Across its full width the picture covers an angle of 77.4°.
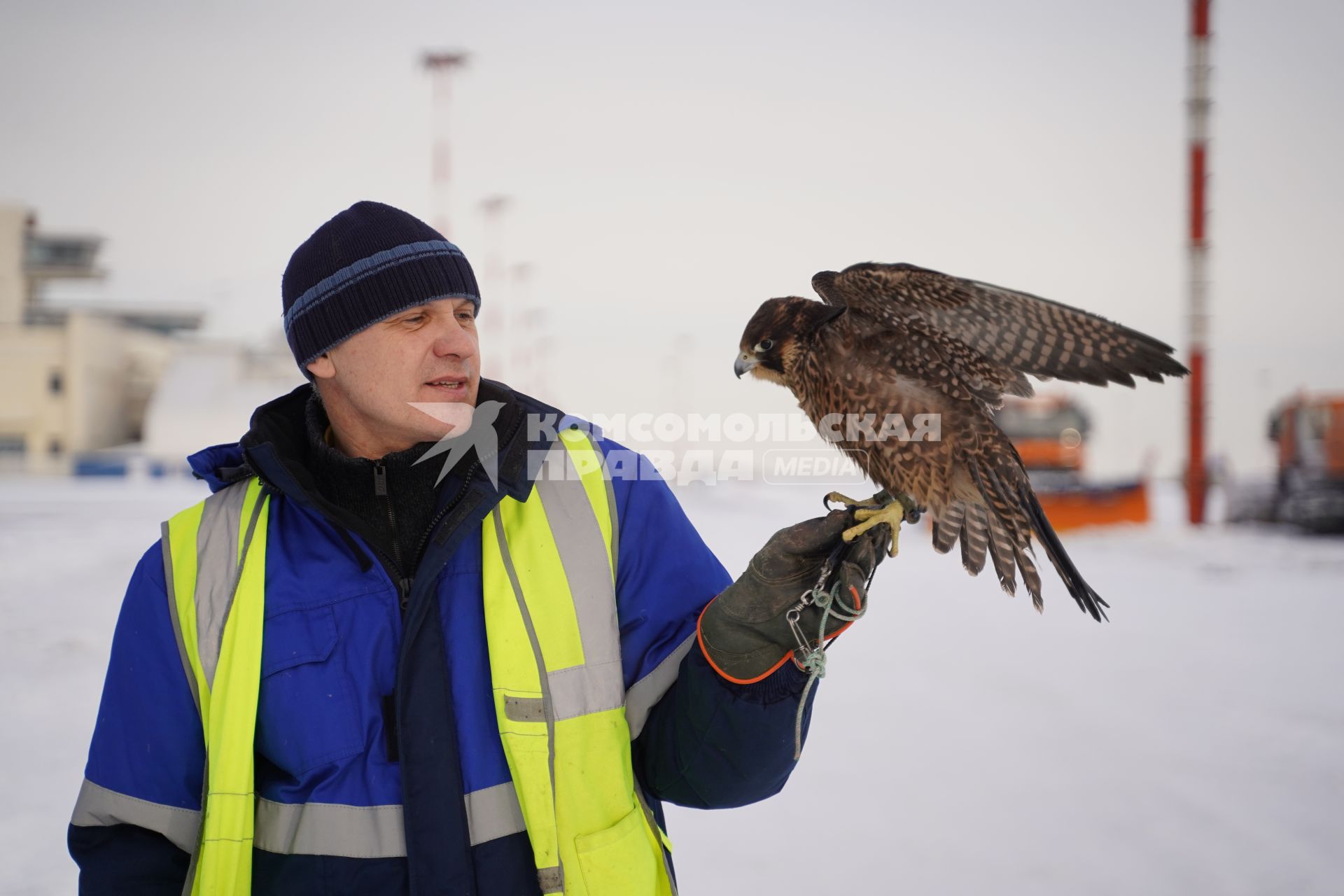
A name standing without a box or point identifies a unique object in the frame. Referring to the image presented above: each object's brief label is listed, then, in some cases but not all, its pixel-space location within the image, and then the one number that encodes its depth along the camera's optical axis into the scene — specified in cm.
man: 119
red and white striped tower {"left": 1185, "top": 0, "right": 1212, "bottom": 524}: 762
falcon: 157
